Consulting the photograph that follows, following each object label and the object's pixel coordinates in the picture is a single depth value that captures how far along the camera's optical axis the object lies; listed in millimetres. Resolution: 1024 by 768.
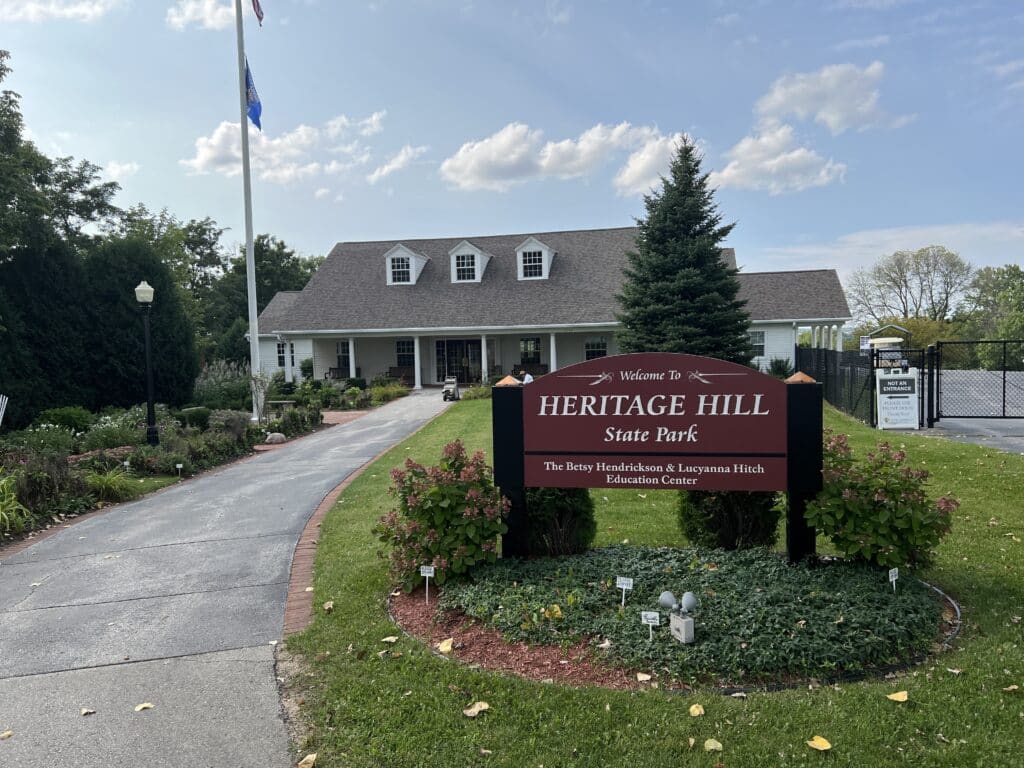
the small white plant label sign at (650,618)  3799
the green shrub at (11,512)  7625
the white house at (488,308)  25641
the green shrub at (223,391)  20516
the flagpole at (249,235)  17278
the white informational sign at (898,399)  13133
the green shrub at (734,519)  5078
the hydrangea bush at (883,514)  4234
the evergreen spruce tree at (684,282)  18047
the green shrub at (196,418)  15109
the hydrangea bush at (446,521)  4664
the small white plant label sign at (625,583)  4129
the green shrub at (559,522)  5090
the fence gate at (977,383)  16188
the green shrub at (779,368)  23983
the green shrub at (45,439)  11401
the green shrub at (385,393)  23000
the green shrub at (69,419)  15211
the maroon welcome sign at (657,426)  4527
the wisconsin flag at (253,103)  17797
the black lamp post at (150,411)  12578
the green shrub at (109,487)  9211
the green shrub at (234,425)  13488
